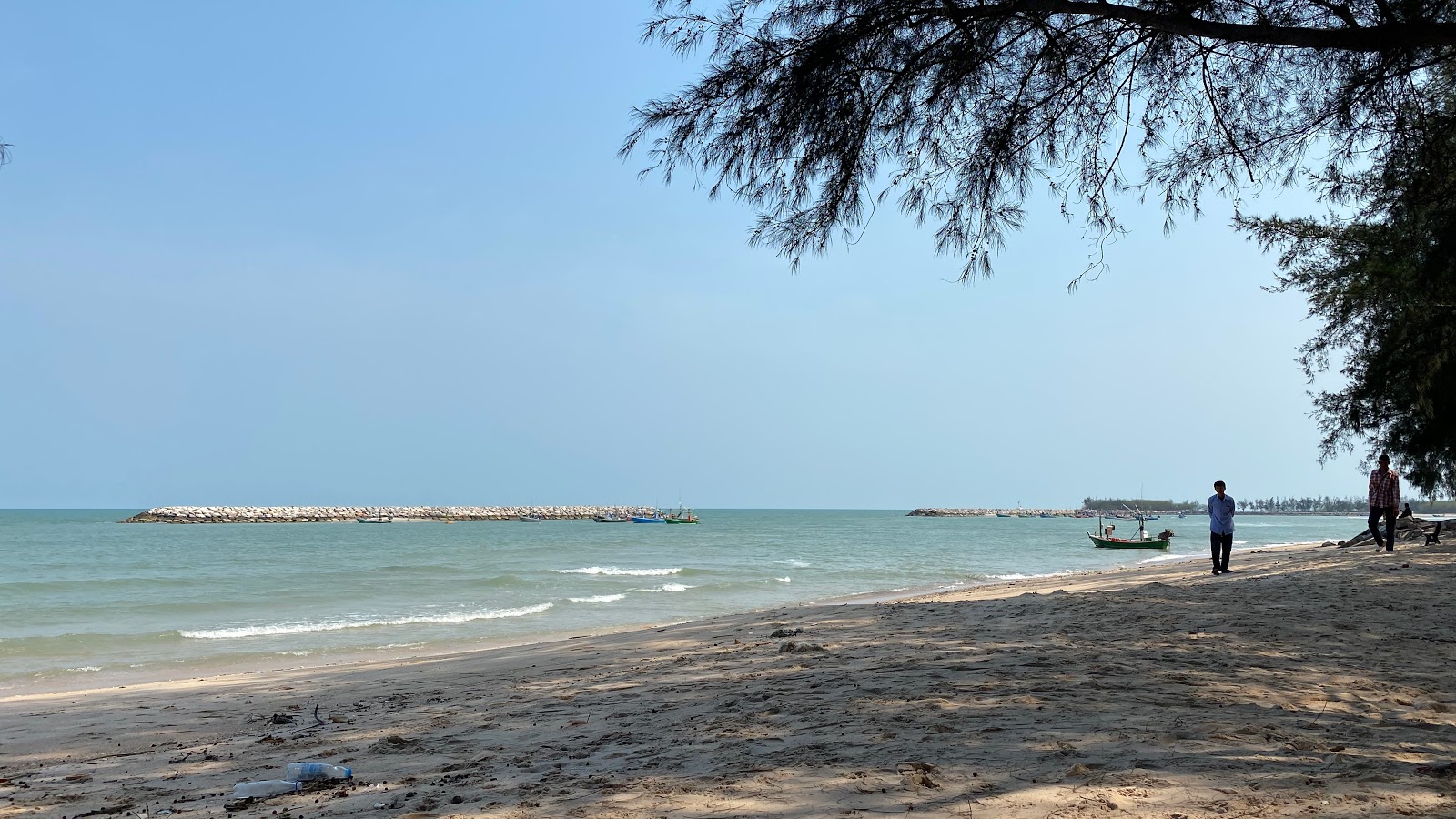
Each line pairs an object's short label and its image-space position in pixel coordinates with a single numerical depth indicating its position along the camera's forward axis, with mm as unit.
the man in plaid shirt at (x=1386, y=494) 15133
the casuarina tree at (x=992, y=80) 5094
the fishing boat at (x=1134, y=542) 42656
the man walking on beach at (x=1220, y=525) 14375
